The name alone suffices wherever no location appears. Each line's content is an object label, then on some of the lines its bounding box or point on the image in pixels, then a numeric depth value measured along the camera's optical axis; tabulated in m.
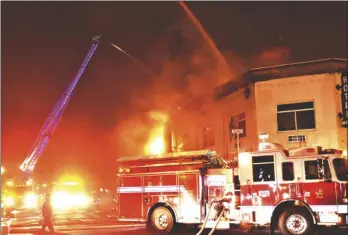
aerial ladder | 25.06
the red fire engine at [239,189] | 11.07
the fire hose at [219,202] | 12.07
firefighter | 13.54
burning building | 17.62
